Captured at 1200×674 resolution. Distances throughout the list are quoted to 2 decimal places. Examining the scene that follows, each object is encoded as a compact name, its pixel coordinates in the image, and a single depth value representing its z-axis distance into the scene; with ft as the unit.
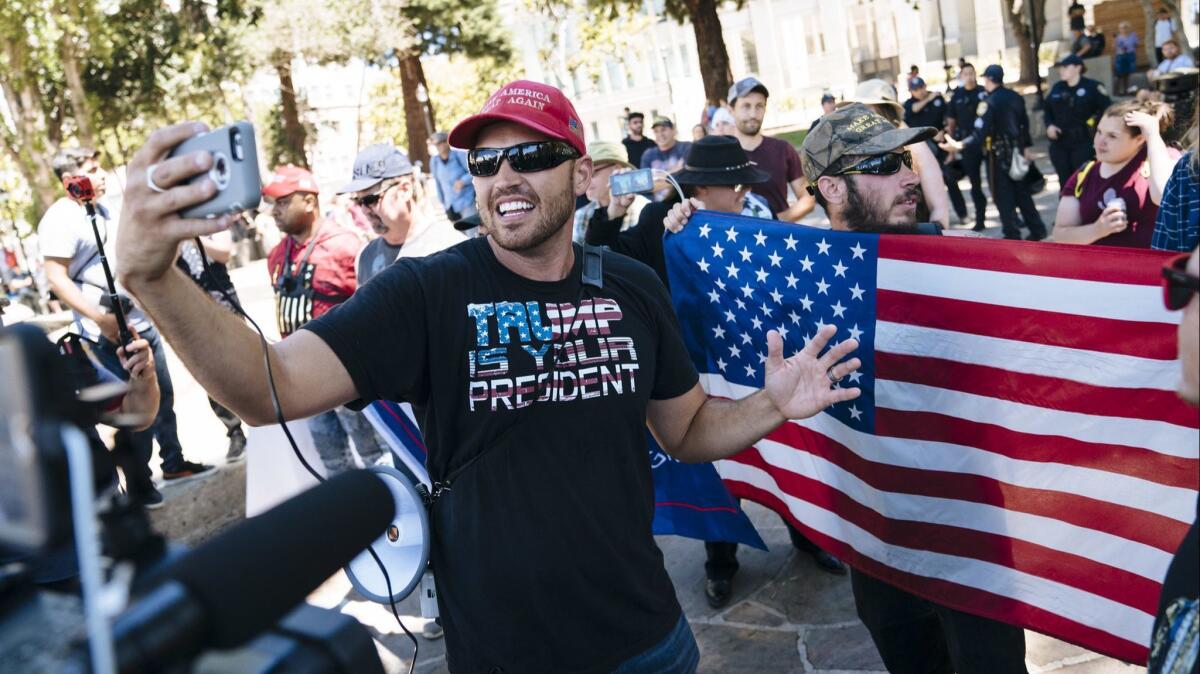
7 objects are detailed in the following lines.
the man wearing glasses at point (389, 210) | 17.88
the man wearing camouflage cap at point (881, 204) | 11.30
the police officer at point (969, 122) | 41.14
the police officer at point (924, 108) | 45.39
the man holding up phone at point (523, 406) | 7.97
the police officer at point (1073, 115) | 38.22
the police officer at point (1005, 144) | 37.01
